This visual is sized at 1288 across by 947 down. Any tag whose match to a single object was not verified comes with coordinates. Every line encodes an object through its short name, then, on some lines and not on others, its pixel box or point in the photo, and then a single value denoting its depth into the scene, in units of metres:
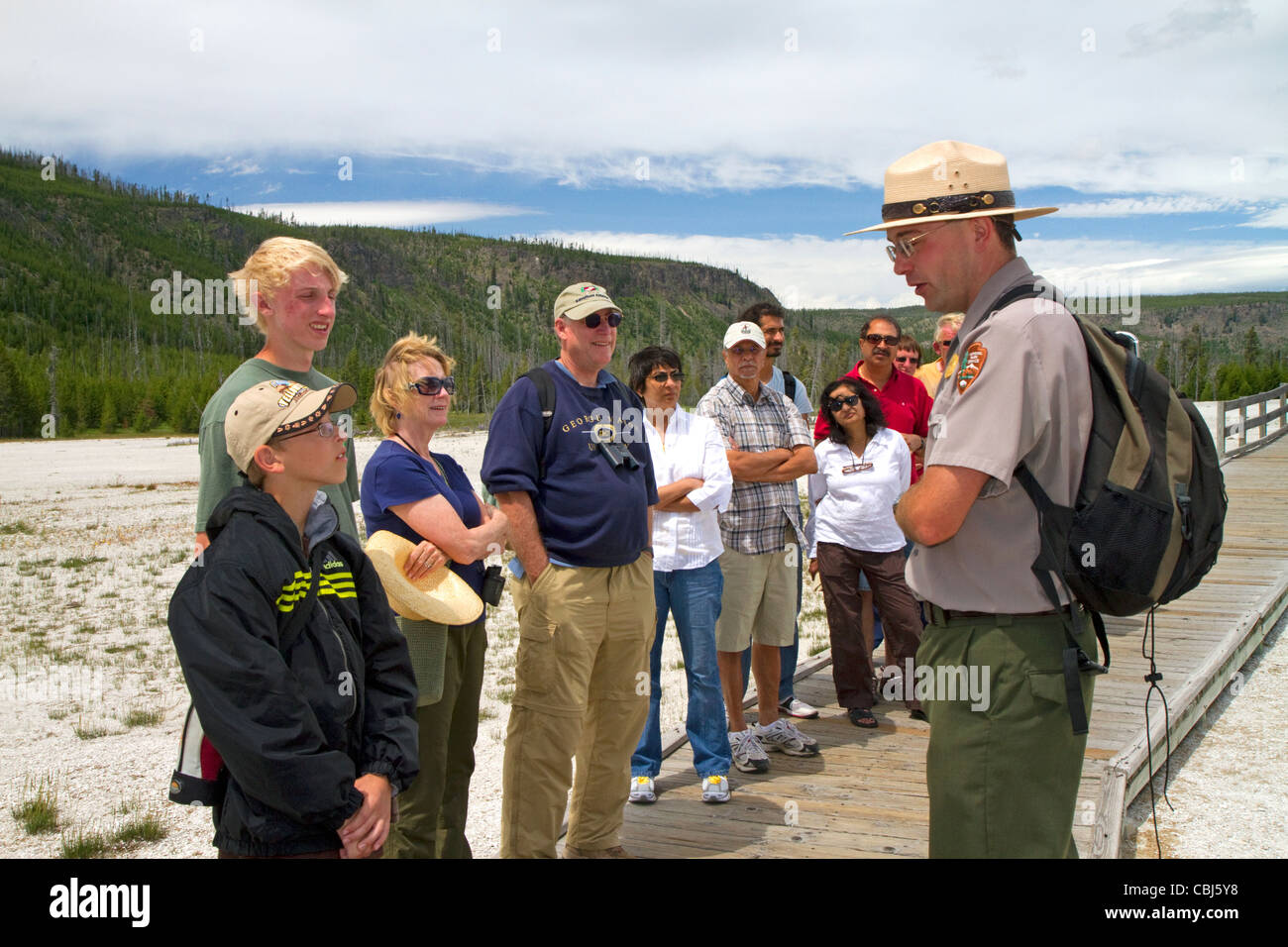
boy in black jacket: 2.27
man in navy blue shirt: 3.86
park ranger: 2.28
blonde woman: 3.69
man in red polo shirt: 6.47
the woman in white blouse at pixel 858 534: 5.96
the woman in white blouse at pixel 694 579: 4.81
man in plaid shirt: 5.31
